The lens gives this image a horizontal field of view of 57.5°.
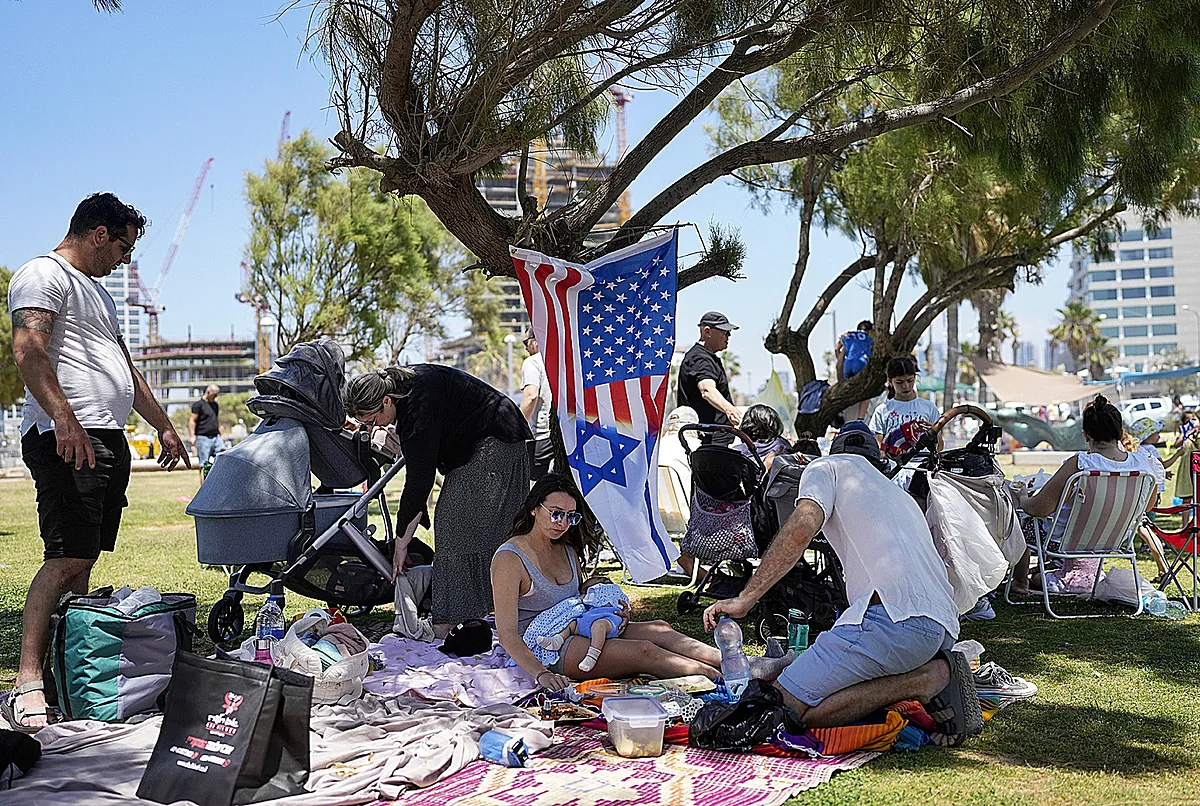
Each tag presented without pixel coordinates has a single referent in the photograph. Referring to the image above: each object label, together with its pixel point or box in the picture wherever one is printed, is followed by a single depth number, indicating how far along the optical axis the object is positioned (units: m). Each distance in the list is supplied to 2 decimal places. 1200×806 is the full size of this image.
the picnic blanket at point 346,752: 3.22
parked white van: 40.66
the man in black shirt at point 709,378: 6.91
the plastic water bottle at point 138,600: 4.11
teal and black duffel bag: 3.97
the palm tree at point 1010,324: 64.10
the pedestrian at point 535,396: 8.12
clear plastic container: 3.62
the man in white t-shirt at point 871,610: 3.68
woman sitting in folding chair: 6.11
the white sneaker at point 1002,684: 4.32
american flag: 5.11
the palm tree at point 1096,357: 68.69
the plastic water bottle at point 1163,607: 6.05
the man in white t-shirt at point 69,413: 4.03
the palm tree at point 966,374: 72.99
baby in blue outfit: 4.48
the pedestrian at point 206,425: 15.04
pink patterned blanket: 3.24
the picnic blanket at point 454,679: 4.36
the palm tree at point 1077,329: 69.06
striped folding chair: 5.98
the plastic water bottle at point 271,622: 4.70
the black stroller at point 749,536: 5.29
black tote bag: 3.11
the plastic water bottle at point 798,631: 4.83
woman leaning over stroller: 5.30
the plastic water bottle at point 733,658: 4.20
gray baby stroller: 5.06
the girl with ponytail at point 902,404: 7.02
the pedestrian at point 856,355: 10.29
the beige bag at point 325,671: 4.16
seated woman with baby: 4.48
